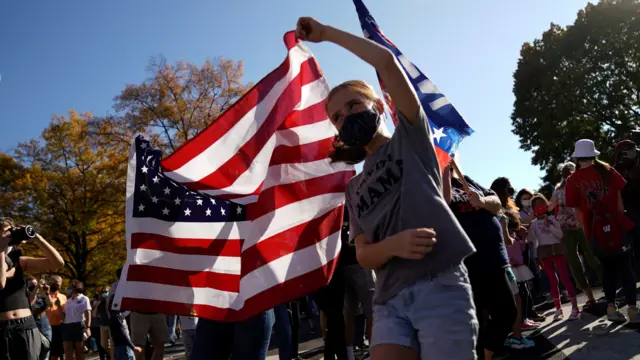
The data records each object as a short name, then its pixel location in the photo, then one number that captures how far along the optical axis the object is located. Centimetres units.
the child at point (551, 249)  759
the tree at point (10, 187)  2669
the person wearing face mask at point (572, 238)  709
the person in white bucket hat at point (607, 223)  588
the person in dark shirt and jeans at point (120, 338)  797
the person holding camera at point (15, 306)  446
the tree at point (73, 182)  2625
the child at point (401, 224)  205
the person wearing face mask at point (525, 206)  926
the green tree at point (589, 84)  2809
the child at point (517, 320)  582
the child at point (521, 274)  636
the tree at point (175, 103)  2434
